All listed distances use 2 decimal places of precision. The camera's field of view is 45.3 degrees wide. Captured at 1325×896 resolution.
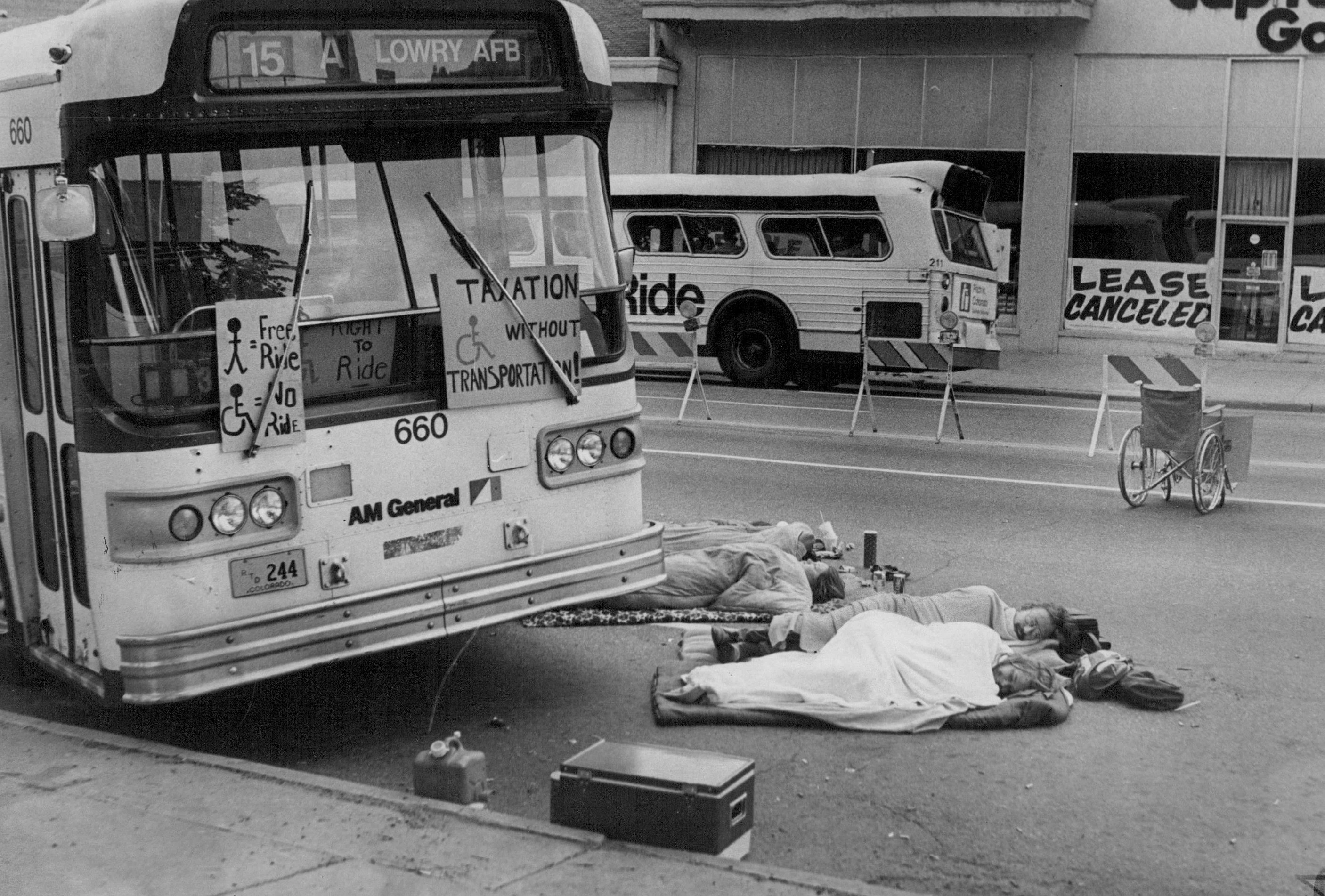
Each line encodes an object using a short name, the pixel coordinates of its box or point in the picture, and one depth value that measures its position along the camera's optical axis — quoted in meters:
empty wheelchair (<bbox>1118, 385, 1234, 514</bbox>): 11.96
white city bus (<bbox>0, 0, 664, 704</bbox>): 6.02
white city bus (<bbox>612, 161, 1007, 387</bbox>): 20.84
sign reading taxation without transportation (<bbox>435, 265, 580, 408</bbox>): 6.73
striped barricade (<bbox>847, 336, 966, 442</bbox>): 16.73
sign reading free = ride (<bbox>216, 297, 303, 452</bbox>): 6.14
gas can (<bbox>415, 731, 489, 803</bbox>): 5.77
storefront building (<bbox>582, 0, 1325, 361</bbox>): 24.55
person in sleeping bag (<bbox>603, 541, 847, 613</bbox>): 8.55
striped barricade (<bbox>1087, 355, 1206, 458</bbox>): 12.77
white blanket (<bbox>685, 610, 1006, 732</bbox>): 6.83
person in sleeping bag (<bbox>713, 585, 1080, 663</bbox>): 7.46
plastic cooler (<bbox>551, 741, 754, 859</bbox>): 5.22
